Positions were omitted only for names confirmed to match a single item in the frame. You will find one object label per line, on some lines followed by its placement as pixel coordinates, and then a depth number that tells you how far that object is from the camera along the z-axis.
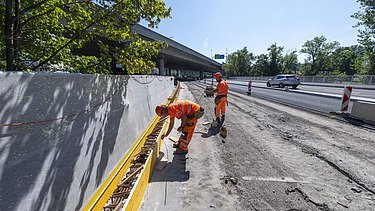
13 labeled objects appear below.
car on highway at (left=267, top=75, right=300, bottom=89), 25.80
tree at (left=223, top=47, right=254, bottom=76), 104.79
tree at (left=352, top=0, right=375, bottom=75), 36.22
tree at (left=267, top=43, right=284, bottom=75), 80.75
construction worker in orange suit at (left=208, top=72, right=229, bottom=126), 7.48
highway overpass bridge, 25.00
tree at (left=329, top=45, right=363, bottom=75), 67.91
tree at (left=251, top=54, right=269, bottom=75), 84.19
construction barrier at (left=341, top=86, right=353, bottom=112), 8.51
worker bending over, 4.44
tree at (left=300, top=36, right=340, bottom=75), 66.12
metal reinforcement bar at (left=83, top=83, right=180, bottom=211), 2.77
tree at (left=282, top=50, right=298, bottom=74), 78.38
